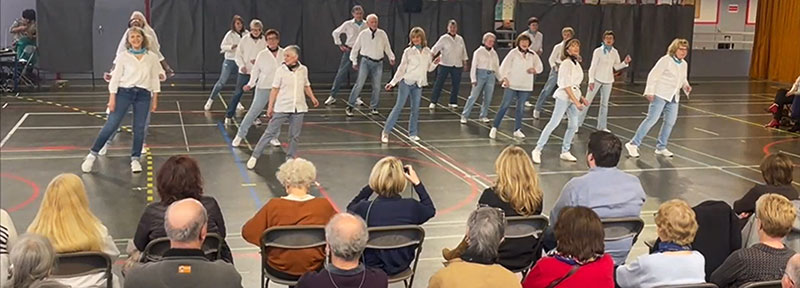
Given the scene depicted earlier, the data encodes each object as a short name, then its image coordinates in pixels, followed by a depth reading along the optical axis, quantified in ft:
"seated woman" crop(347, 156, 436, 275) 18.06
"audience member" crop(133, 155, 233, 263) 17.53
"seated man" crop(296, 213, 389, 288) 13.69
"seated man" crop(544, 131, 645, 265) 19.22
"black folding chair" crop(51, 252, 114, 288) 14.28
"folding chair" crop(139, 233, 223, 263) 15.52
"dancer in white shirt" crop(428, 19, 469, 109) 56.80
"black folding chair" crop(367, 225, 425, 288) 16.90
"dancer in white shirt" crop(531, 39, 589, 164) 37.34
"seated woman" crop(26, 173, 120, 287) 15.14
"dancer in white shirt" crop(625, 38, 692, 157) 39.45
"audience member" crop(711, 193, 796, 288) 15.53
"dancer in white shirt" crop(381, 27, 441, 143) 42.22
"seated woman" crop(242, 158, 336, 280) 17.25
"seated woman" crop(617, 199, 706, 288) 15.07
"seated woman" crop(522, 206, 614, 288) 14.33
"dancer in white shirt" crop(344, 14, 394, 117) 51.96
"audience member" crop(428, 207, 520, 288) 13.55
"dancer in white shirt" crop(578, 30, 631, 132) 44.68
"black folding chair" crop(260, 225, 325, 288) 16.79
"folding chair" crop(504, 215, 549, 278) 17.76
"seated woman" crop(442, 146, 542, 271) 18.51
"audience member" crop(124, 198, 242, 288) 13.25
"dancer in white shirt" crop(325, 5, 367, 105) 56.70
